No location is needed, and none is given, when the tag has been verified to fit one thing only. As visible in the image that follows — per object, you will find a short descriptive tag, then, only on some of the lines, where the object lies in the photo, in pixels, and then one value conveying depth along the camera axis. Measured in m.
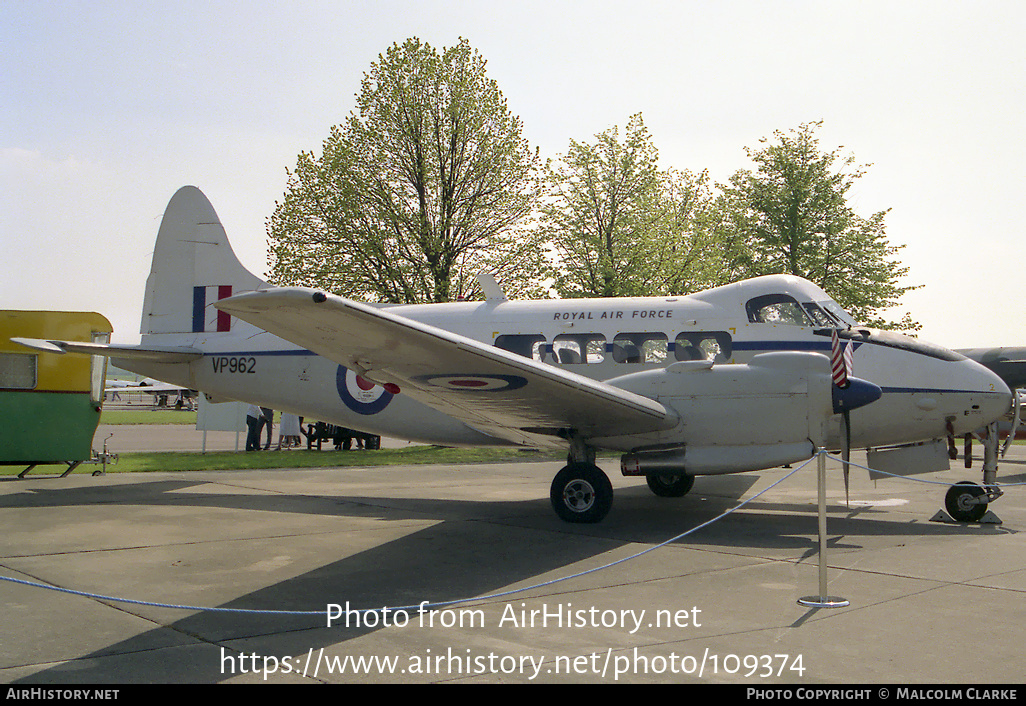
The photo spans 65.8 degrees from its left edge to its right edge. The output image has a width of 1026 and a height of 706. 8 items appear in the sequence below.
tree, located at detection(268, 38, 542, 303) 28.92
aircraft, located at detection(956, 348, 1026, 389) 16.80
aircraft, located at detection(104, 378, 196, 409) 68.22
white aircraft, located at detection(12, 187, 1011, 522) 8.05
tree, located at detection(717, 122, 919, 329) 37.28
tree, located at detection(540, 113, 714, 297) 31.56
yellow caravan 14.55
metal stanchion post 6.07
